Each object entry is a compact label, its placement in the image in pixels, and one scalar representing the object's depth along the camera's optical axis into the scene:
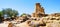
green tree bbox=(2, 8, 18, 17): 25.84
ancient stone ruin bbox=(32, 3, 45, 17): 15.25
